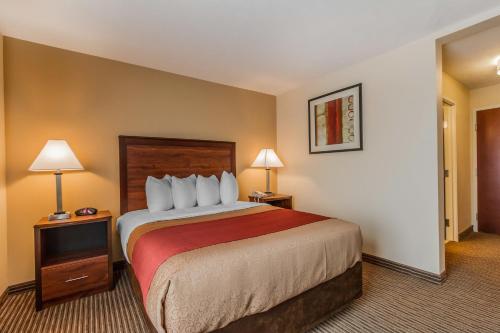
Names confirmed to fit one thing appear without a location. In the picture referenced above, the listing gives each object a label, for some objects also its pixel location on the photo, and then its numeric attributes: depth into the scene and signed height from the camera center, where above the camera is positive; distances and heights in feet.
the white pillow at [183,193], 9.09 -0.99
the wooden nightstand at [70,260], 6.75 -2.72
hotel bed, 4.07 -2.00
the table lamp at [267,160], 12.44 +0.28
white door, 11.57 -0.41
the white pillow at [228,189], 10.16 -0.97
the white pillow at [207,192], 9.66 -1.01
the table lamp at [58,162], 7.07 +0.22
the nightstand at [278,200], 11.88 -1.70
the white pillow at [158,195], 8.69 -0.99
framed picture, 10.14 +1.94
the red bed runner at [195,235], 4.81 -1.60
